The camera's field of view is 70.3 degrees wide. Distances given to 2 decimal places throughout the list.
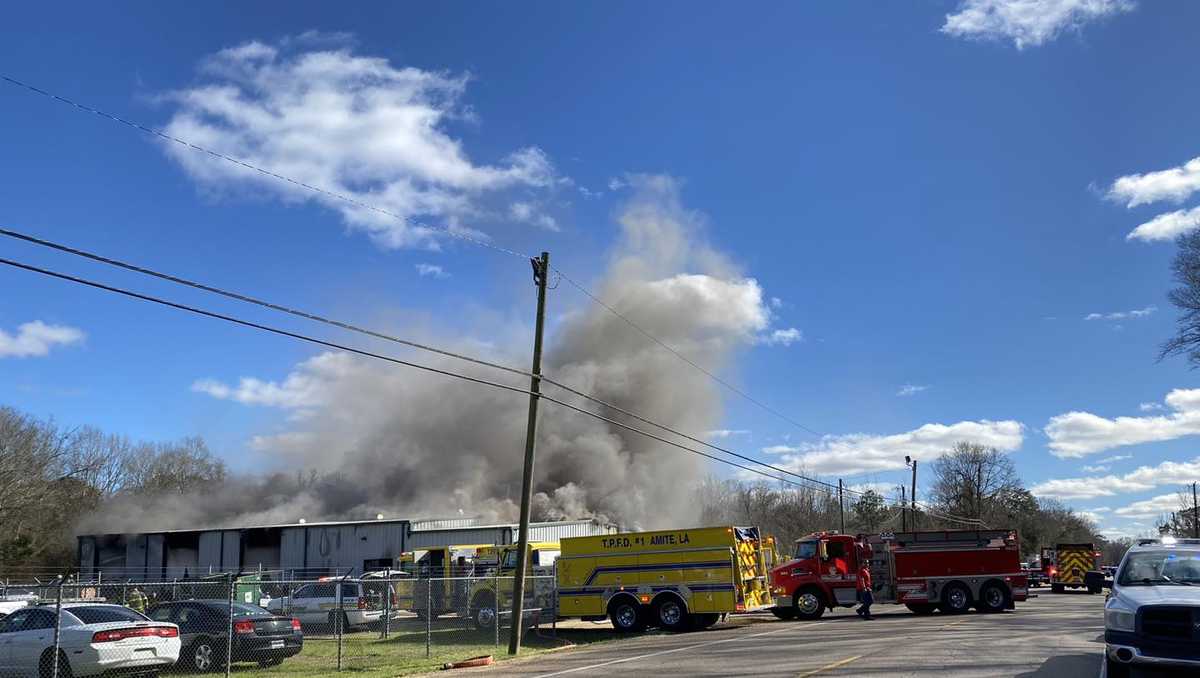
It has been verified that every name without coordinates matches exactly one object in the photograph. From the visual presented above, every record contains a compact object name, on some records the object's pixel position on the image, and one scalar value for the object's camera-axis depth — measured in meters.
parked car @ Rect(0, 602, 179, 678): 12.71
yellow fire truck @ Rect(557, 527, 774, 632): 22.17
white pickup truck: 8.52
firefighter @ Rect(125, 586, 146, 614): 24.98
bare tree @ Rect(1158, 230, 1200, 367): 33.56
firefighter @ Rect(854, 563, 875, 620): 25.12
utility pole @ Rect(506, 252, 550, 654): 19.37
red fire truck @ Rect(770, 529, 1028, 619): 25.97
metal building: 44.41
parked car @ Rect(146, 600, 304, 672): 15.28
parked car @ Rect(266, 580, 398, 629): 24.66
